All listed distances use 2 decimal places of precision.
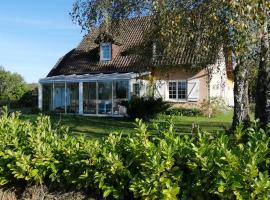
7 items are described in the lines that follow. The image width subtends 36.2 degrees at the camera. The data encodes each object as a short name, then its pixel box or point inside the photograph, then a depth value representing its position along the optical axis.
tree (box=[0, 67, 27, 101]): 41.38
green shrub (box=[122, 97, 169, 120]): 21.50
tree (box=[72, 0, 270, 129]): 4.60
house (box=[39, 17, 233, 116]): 28.02
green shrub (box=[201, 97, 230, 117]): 26.42
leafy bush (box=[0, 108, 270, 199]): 3.74
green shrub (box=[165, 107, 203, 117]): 26.86
